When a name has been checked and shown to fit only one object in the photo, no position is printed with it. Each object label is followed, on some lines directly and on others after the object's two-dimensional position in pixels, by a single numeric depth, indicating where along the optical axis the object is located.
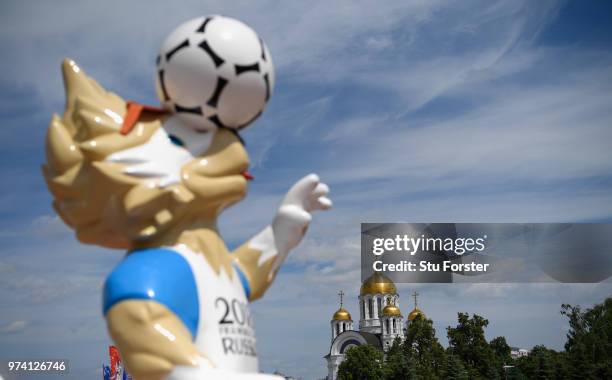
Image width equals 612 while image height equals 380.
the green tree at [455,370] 33.78
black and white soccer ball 4.17
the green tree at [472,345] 36.03
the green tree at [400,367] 35.84
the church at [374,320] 59.72
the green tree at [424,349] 35.97
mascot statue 3.69
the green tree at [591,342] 32.33
